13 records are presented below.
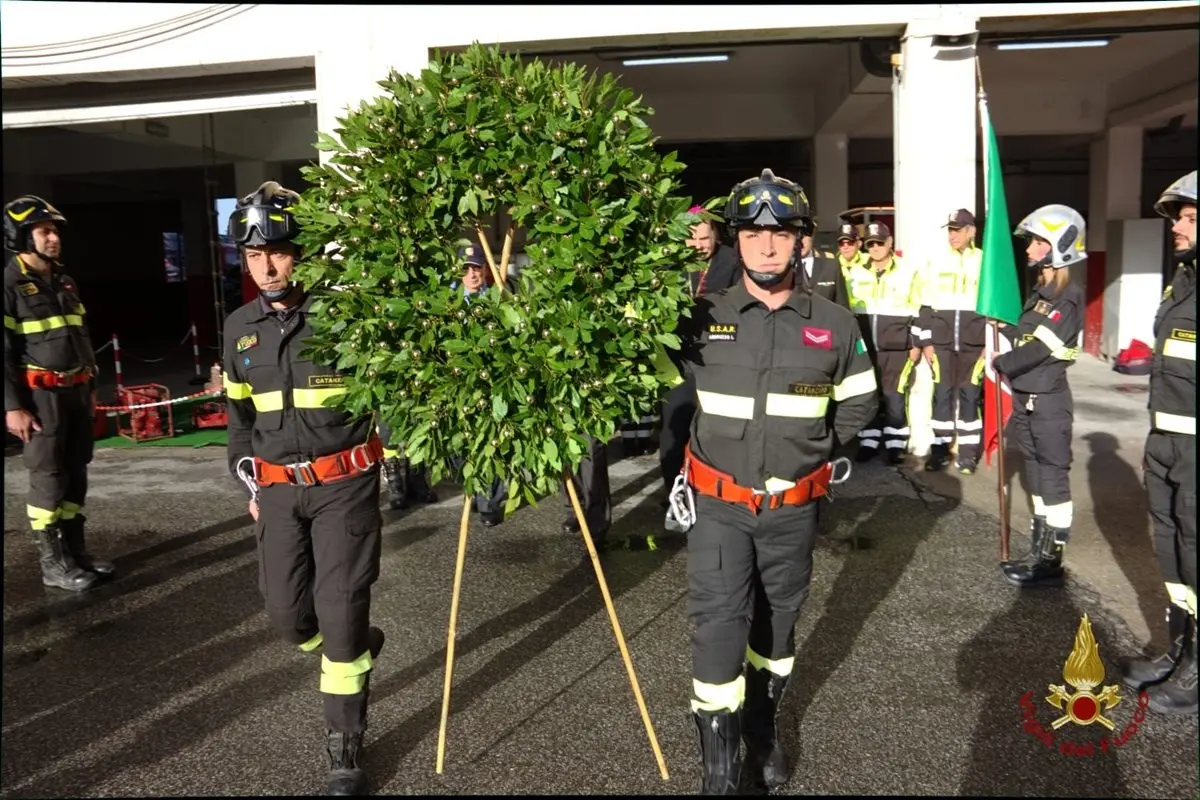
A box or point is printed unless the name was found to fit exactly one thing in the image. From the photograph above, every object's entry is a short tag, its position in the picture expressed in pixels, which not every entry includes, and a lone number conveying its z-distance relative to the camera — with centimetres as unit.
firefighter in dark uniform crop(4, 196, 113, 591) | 569
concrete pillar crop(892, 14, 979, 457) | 884
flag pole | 573
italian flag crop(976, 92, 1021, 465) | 565
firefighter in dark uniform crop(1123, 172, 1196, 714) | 400
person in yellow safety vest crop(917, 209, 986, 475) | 840
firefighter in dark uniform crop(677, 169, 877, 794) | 329
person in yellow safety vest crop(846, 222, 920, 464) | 855
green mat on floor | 1041
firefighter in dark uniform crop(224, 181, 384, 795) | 353
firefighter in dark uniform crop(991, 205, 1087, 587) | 540
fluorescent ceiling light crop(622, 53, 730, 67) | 1166
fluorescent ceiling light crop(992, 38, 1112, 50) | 1116
